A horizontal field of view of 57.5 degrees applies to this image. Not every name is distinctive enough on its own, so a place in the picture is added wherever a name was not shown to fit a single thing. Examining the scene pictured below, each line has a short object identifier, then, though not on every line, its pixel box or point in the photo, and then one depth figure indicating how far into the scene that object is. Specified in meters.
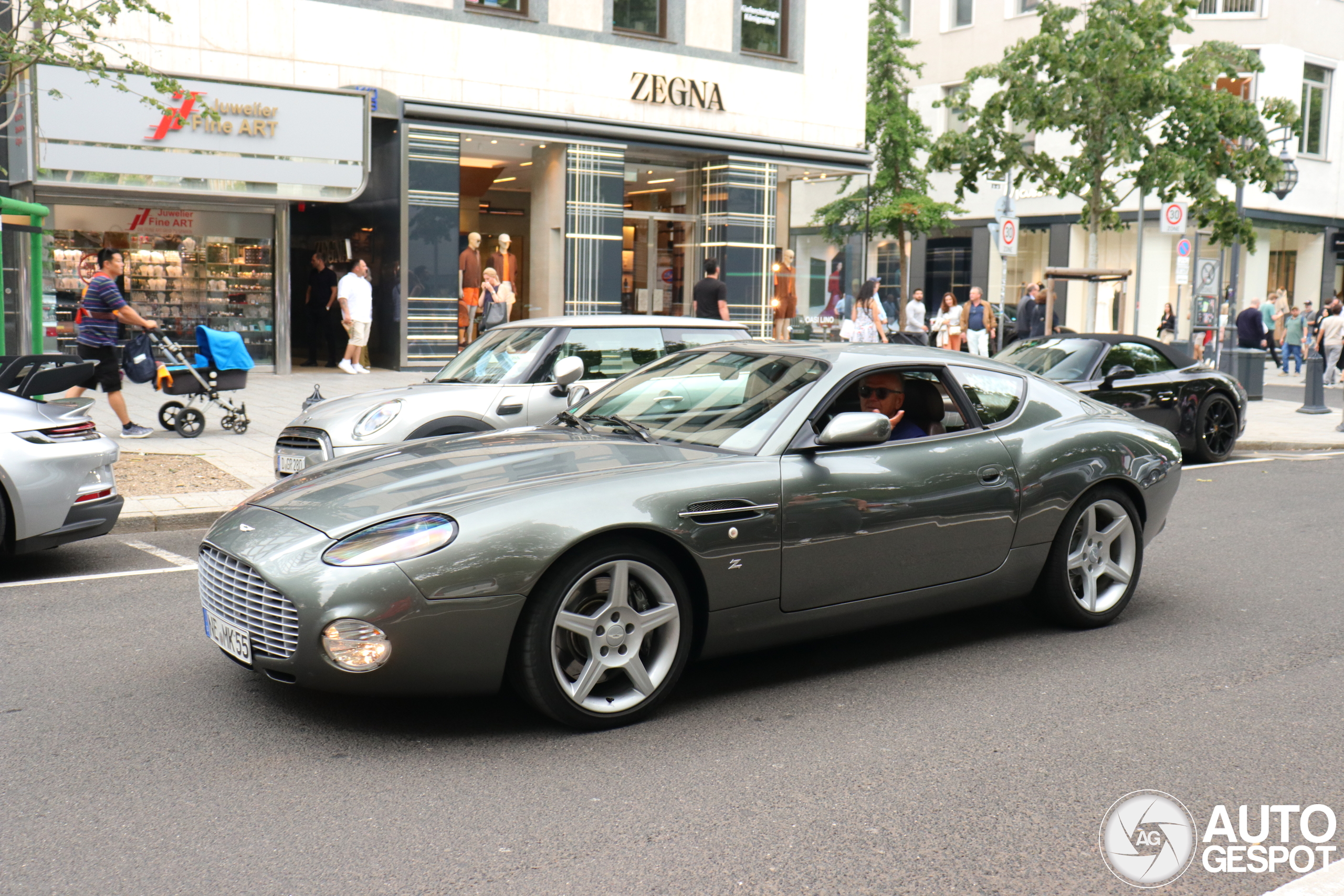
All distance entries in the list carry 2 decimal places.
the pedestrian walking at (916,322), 22.25
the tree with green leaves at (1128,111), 19.66
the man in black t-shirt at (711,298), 16.58
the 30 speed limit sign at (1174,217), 18.95
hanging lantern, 25.88
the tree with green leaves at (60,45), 9.66
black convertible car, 12.28
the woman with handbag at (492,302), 20.28
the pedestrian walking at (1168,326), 31.75
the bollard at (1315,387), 18.30
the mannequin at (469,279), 20.91
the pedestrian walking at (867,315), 19.64
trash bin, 21.00
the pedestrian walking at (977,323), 24.64
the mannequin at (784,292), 24.59
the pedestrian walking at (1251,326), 29.81
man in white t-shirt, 19.67
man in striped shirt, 11.80
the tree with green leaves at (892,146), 37.47
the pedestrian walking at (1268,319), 33.97
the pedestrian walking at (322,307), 21.67
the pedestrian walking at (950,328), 23.61
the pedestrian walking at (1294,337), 30.91
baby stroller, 11.92
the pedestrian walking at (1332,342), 26.55
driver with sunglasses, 5.28
